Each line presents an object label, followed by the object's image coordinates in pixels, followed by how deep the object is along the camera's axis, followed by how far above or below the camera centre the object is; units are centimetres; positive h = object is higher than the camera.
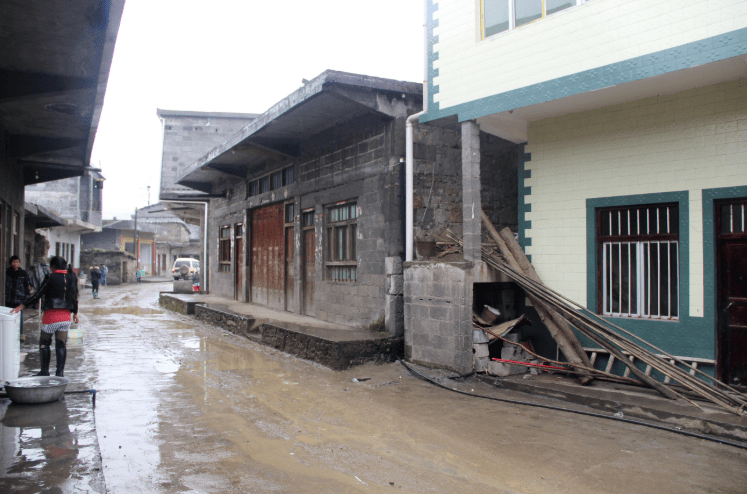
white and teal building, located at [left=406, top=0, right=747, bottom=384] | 632 +177
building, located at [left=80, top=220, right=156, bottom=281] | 4181 +233
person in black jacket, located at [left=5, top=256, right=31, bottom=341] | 941 -36
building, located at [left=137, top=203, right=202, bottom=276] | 5103 +268
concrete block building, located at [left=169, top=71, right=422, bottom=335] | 927 +151
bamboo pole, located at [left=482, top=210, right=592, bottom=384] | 728 -83
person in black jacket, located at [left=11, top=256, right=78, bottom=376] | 681 -59
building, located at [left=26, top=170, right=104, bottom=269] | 3100 +377
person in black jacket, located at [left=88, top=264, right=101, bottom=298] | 2305 -62
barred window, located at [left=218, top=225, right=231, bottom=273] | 1803 +57
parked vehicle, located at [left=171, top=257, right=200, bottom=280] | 3503 -34
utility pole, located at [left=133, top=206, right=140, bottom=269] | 3955 +174
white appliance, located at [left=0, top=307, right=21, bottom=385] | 543 -85
